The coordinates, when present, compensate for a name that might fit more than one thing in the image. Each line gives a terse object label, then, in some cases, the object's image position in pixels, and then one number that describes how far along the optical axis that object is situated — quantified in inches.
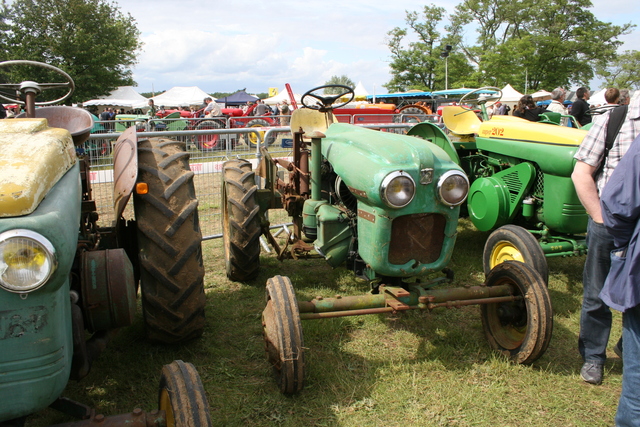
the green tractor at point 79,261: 55.1
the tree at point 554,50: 1401.3
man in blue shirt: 75.9
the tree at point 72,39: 1090.7
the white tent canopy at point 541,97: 776.8
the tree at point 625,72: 1572.3
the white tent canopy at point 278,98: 1305.2
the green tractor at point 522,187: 158.2
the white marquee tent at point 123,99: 1114.1
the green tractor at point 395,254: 106.7
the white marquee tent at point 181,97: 1197.7
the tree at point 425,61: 1712.6
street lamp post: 1115.0
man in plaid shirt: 104.7
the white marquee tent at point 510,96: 1080.8
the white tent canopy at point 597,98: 927.7
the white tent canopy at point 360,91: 1562.0
